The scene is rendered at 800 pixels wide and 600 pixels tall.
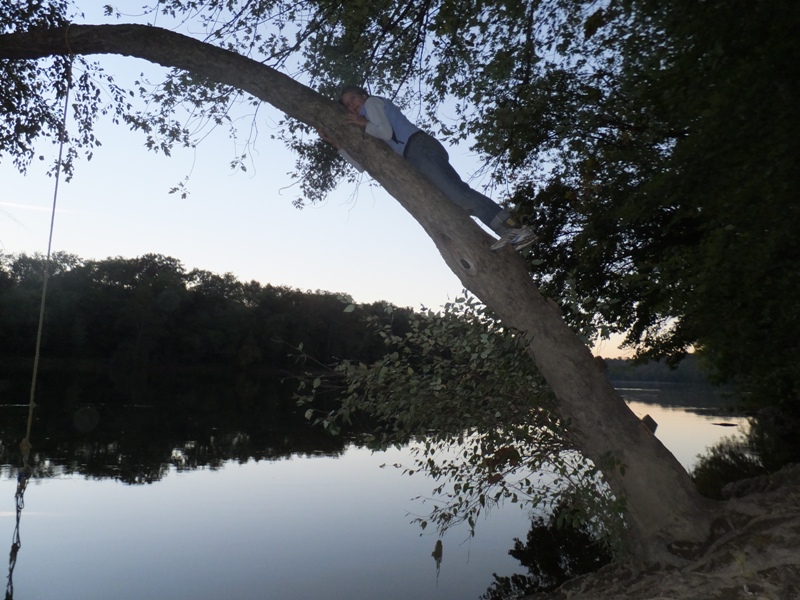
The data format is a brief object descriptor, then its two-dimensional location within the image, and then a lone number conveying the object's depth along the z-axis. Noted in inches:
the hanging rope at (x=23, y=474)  200.4
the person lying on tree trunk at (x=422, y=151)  192.4
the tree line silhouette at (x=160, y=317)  2033.7
